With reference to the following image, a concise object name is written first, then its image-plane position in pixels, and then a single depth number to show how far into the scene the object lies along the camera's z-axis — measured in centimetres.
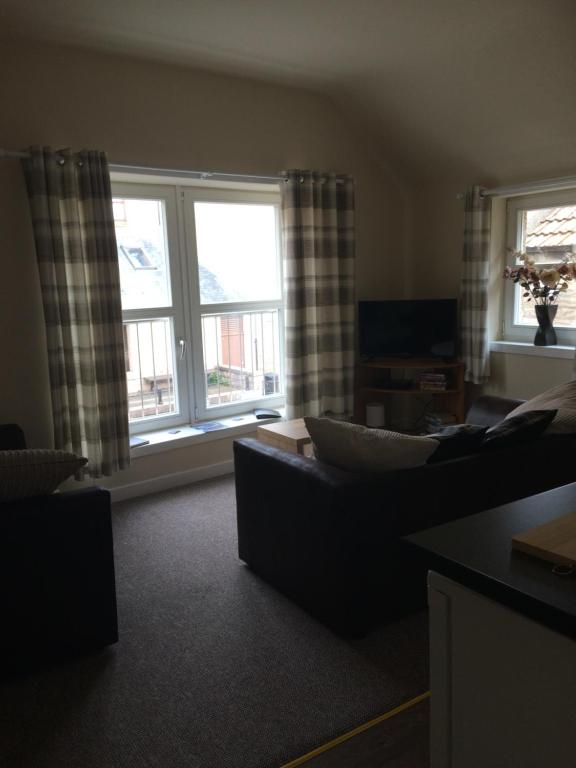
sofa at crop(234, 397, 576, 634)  232
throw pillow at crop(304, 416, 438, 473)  234
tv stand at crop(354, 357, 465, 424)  482
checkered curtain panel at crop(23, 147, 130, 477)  341
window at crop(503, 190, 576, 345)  440
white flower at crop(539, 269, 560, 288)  427
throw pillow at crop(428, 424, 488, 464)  245
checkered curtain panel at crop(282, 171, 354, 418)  450
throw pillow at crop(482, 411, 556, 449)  256
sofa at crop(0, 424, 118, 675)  212
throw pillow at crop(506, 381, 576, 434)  272
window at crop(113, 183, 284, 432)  430
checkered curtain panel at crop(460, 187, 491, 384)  459
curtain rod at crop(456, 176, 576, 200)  416
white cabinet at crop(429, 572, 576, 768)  104
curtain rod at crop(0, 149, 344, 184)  334
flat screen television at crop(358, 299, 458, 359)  487
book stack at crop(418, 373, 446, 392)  481
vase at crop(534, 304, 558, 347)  443
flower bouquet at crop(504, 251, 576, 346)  435
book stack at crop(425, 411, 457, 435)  485
